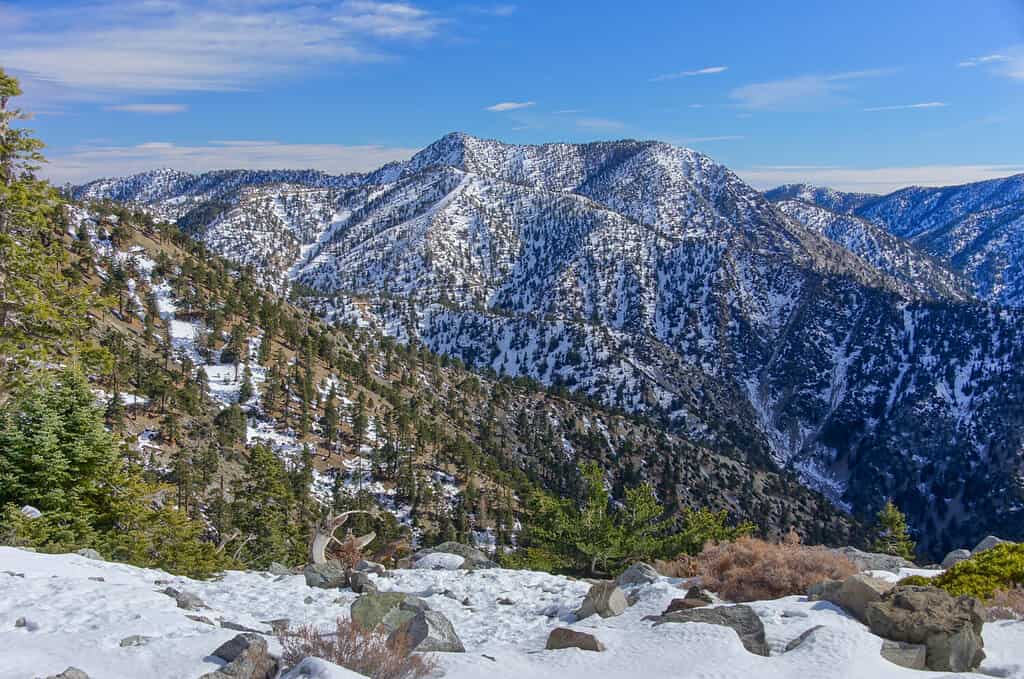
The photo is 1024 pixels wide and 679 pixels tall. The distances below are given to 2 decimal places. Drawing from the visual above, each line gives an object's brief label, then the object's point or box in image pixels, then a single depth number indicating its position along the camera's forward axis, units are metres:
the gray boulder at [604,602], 13.14
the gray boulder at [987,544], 19.55
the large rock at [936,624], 10.09
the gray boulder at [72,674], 7.62
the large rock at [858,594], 11.84
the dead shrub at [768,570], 14.53
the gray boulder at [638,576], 15.84
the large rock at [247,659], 8.40
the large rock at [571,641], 10.62
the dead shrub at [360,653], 8.77
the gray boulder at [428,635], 10.27
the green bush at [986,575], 13.17
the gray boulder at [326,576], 16.05
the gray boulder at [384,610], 11.37
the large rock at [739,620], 10.56
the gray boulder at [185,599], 12.09
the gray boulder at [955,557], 19.16
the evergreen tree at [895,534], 38.81
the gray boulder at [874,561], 17.00
